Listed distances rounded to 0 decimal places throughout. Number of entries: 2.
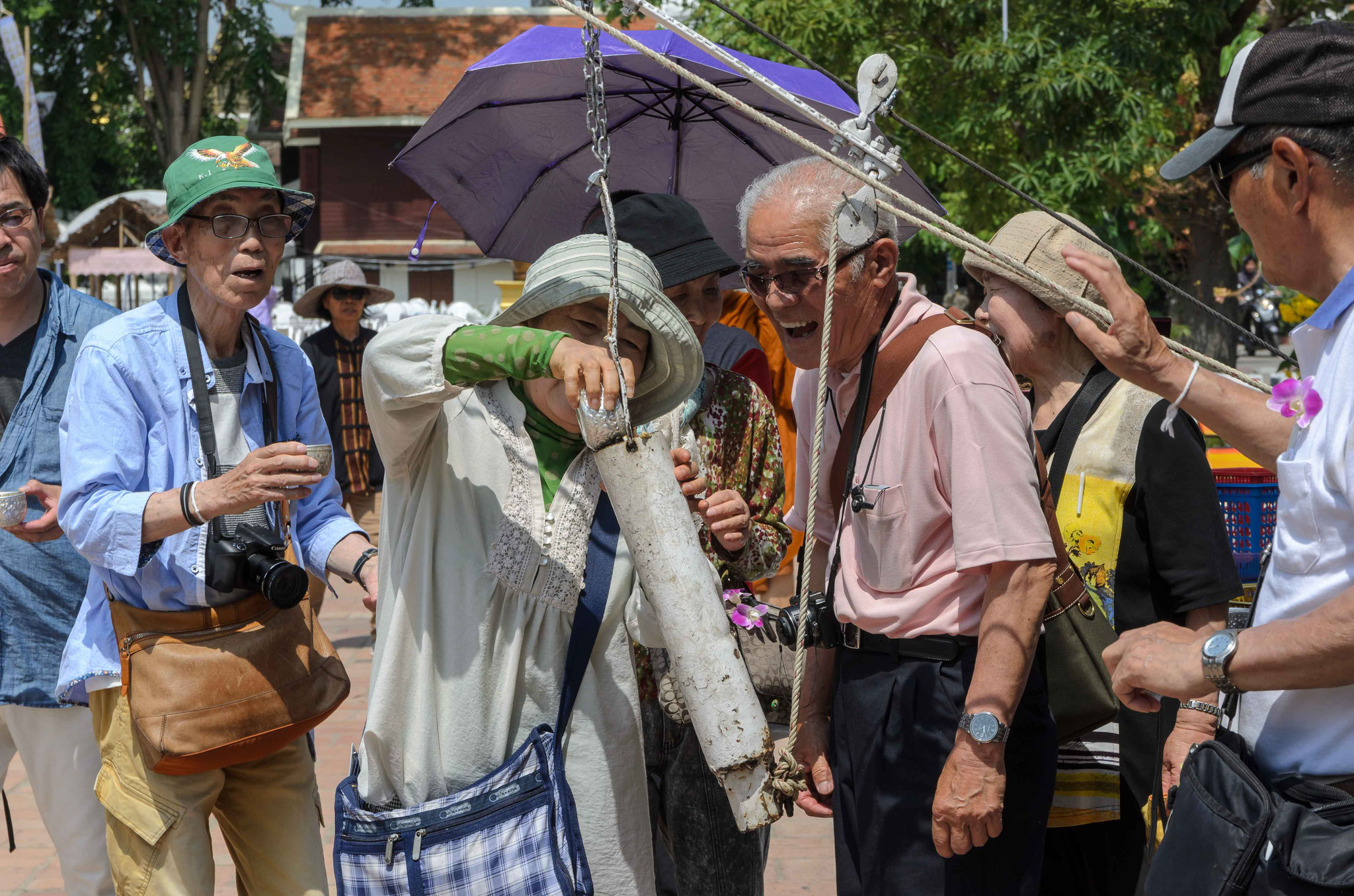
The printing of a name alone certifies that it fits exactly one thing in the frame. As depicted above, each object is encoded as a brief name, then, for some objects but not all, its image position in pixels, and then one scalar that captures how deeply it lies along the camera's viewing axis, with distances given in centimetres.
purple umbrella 419
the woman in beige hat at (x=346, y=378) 718
